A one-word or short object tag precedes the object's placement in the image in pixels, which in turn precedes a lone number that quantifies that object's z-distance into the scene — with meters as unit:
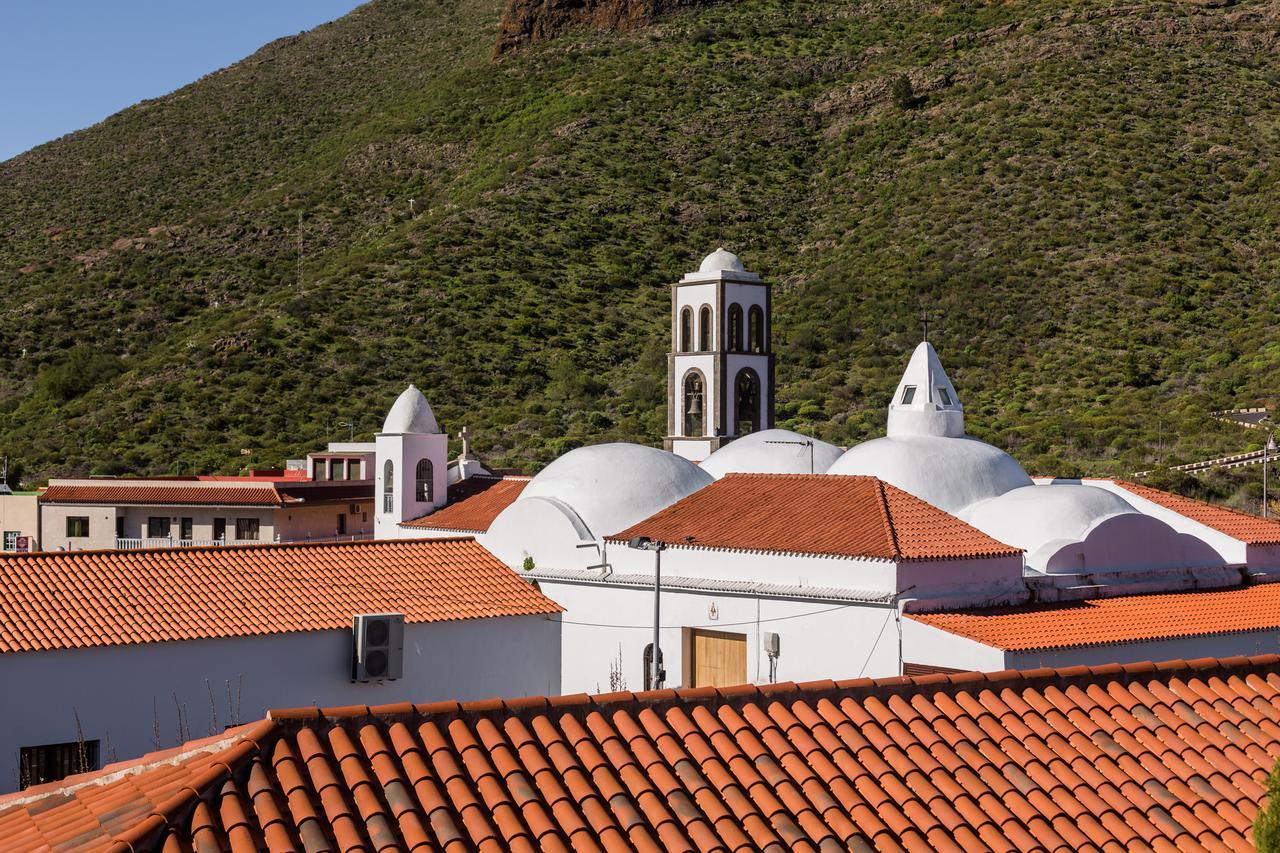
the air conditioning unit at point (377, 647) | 17.62
